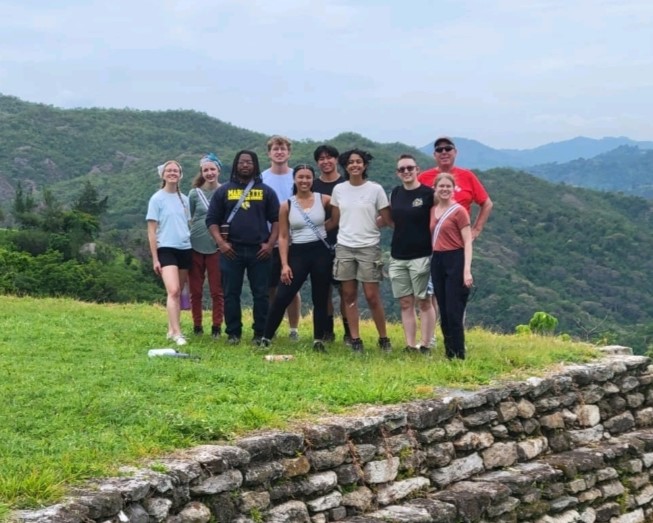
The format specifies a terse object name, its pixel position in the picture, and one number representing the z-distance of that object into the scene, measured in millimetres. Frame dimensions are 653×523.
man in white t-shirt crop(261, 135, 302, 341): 7742
